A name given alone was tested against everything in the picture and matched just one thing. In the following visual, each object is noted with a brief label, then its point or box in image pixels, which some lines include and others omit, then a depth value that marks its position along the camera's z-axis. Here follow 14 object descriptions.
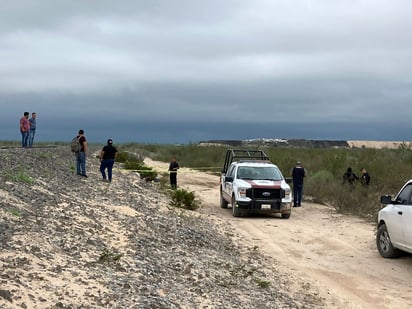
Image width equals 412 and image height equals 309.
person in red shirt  26.08
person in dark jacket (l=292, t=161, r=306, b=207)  21.09
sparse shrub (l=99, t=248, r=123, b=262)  8.50
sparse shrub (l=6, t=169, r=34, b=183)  14.01
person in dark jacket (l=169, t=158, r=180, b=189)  25.08
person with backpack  19.78
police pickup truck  17.88
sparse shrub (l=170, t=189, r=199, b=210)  19.42
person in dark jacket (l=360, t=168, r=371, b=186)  22.14
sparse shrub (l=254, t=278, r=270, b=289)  8.99
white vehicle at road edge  10.49
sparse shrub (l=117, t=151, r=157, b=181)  29.30
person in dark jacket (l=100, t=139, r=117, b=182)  20.61
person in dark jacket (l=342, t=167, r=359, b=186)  23.21
